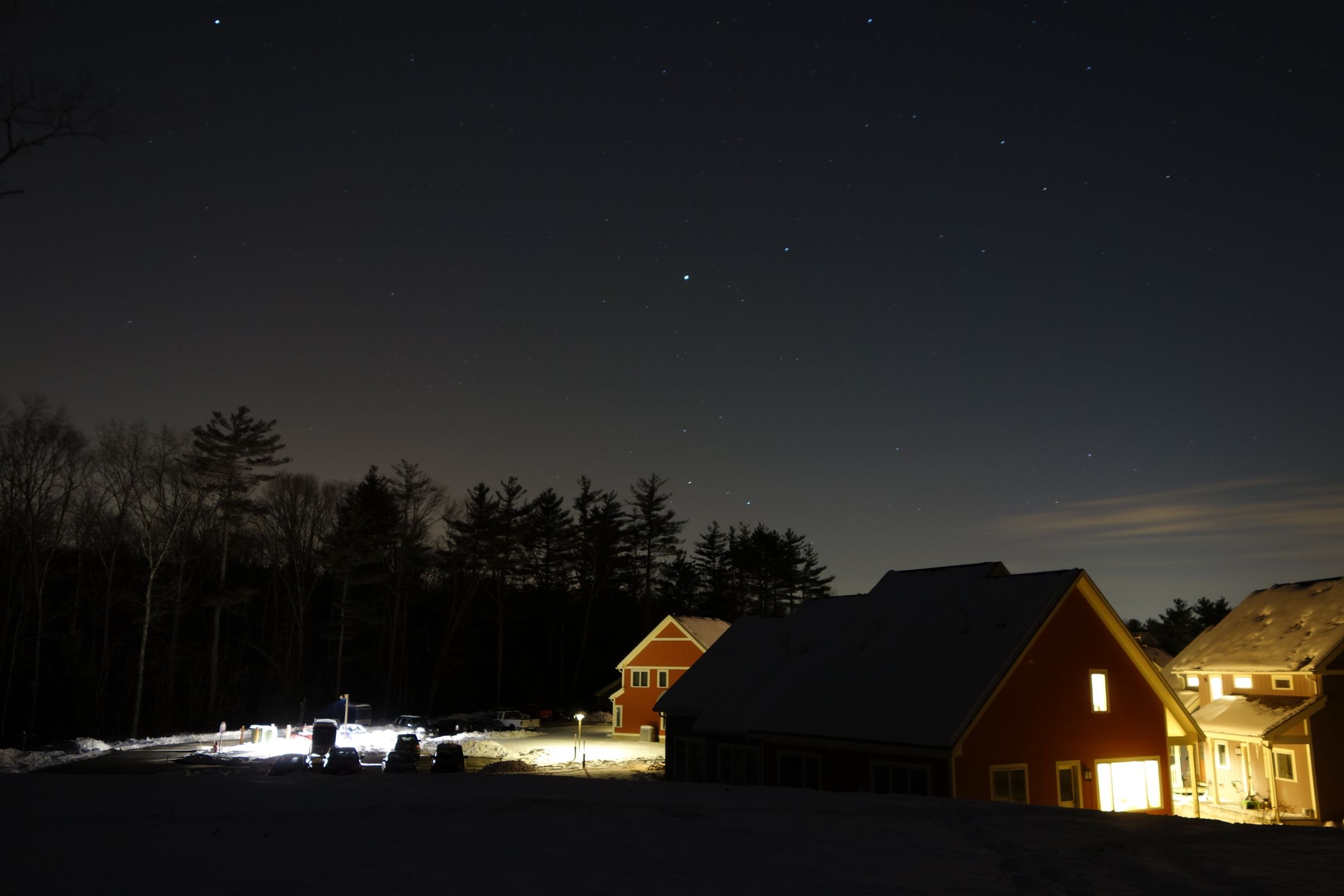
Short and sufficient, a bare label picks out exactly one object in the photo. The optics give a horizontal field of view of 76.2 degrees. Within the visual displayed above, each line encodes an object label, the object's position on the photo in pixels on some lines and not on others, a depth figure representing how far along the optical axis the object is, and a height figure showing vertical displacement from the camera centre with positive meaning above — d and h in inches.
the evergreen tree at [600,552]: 3134.8 +285.3
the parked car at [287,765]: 1174.3 -185.6
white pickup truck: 2232.5 -230.4
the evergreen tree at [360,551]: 2421.3 +222.4
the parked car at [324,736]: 1486.2 -181.3
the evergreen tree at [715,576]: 3358.8 +220.7
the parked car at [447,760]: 1307.8 -194.8
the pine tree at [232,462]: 2112.5 +410.6
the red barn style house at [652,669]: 2124.8 -90.0
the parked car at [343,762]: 1223.5 -185.9
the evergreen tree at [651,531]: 3294.8 +379.8
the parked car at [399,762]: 1275.8 -193.0
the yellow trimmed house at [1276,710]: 1312.7 -118.7
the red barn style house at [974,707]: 908.6 -83.2
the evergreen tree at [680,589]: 3344.0 +166.3
